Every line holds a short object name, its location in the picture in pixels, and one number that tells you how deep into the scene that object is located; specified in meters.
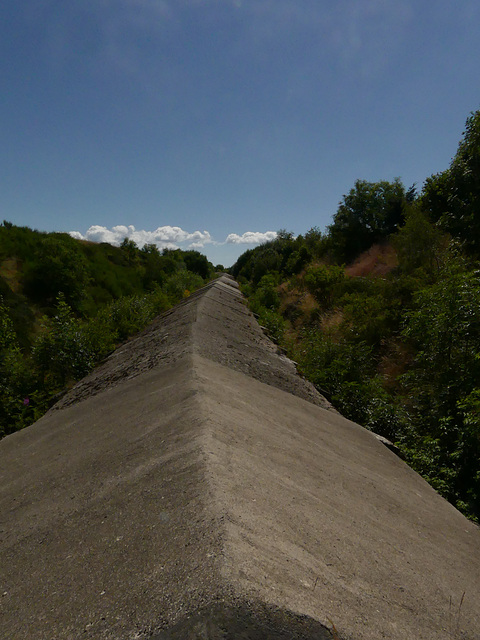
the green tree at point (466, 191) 9.69
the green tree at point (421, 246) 9.25
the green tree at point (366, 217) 18.75
